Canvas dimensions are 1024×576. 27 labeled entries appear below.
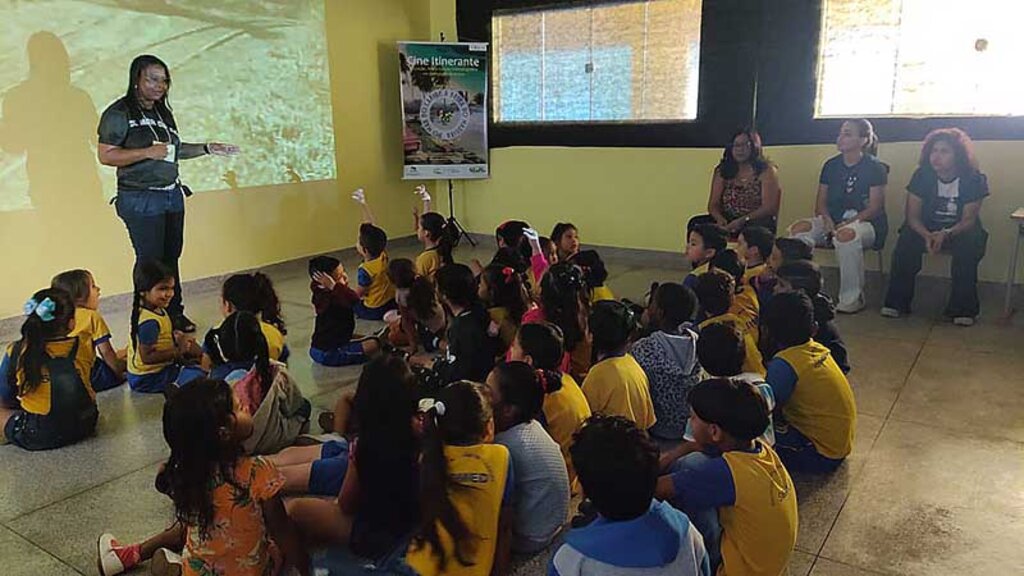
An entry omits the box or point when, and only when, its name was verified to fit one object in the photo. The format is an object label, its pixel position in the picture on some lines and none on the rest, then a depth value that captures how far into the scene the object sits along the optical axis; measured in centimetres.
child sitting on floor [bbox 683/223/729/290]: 388
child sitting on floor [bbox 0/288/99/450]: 286
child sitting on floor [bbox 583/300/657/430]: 247
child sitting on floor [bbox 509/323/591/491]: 234
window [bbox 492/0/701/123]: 603
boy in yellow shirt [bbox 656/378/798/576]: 175
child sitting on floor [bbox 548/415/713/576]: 148
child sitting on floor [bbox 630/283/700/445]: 273
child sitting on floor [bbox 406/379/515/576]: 183
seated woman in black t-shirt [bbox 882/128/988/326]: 456
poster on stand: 675
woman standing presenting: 408
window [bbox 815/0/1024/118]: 483
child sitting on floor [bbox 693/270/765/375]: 291
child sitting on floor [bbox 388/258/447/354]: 372
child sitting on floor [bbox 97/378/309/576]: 177
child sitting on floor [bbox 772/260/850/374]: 298
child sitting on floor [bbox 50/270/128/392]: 319
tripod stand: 730
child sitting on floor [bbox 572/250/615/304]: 370
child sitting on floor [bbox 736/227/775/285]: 390
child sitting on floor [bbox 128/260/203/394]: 336
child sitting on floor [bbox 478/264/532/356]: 308
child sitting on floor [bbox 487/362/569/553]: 204
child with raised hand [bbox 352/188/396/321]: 436
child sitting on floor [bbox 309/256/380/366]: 388
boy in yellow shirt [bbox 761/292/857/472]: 246
